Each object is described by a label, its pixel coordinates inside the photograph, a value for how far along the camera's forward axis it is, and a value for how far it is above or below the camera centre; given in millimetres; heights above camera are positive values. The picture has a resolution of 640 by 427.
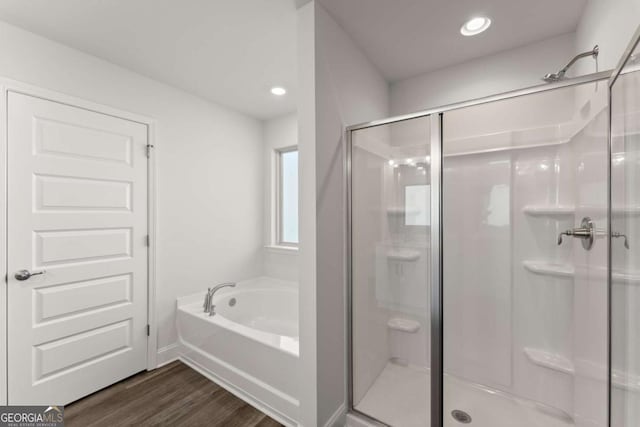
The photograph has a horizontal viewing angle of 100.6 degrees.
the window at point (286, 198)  3299 +179
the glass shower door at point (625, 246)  697 -96
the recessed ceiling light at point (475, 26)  1625 +1187
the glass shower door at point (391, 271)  1541 -369
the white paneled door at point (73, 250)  1646 -271
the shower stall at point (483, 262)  1266 -283
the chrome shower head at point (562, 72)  1289 +704
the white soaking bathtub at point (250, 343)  1683 -1048
